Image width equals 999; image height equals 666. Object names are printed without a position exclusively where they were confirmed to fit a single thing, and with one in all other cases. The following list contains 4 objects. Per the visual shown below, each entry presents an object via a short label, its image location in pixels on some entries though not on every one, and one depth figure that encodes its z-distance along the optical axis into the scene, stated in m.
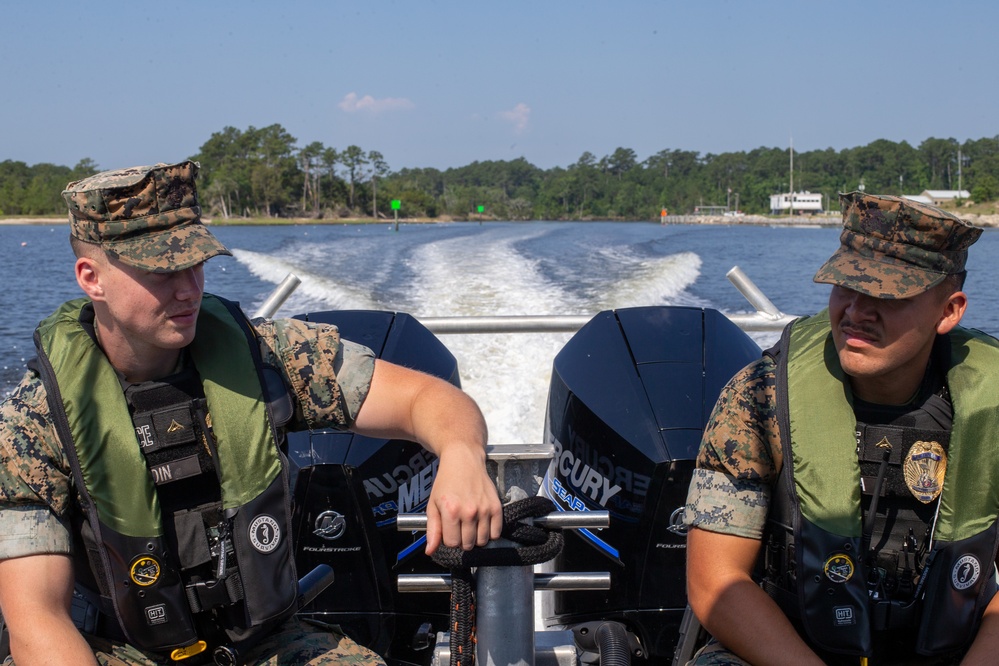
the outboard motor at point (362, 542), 2.62
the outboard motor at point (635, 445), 2.54
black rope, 1.47
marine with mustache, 1.84
